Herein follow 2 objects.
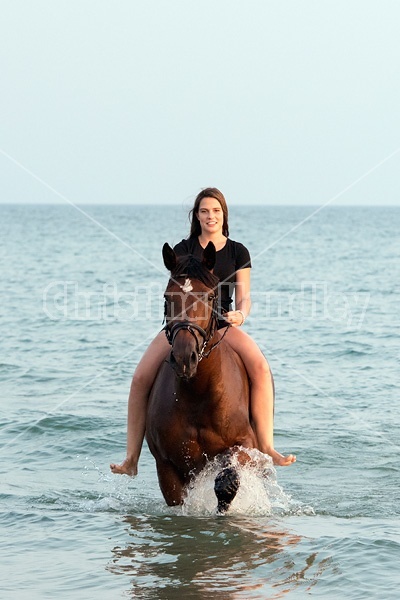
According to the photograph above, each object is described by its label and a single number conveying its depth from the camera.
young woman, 15.62
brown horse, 13.50
